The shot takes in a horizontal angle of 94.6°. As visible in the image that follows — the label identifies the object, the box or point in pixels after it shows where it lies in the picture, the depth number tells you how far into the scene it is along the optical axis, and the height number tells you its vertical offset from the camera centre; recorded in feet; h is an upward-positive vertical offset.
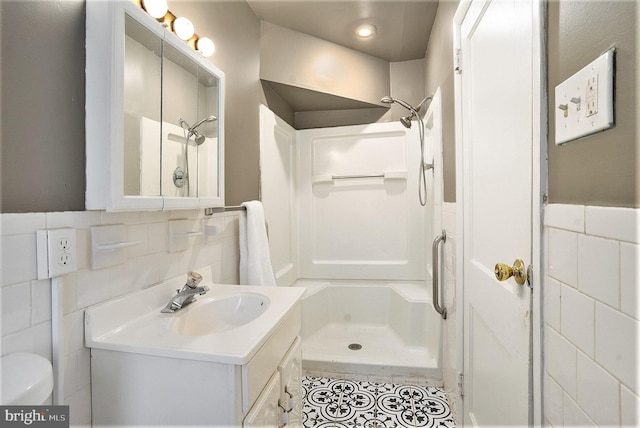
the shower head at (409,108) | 7.20 +2.65
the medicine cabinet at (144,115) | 2.83 +1.10
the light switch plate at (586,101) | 1.59 +0.66
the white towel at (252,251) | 5.45 -0.74
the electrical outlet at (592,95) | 1.67 +0.67
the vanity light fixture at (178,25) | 3.52 +2.50
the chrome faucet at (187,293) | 3.59 -1.04
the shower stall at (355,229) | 7.68 -0.56
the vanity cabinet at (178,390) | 2.56 -1.64
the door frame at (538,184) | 2.25 +0.21
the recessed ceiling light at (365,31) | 7.02 +4.41
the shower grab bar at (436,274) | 5.57 -1.20
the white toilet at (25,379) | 1.88 -1.15
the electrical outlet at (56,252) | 2.40 -0.34
